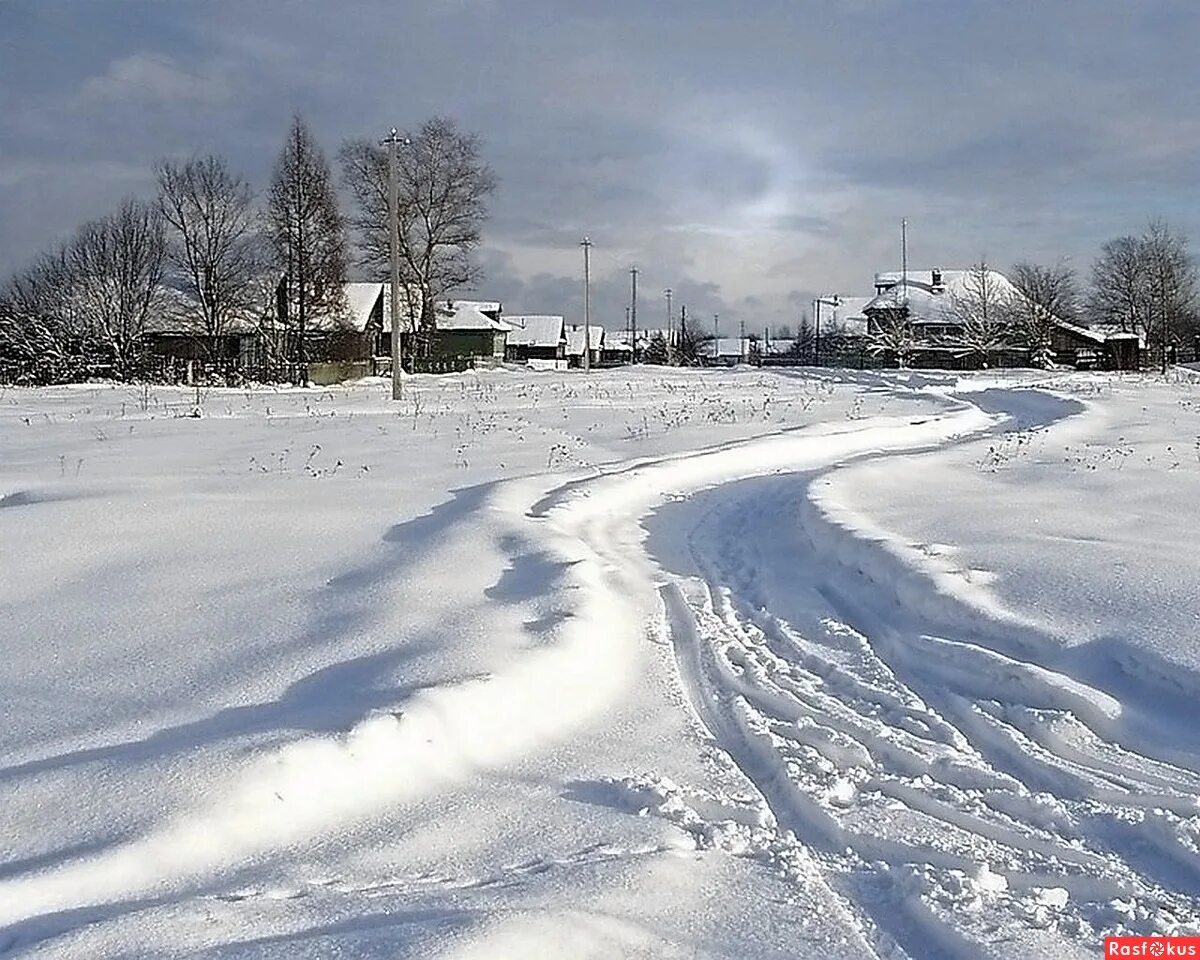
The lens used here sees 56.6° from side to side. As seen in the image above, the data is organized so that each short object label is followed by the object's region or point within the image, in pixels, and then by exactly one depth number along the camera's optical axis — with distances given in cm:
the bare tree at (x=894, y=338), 7475
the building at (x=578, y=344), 10801
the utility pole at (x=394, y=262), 2973
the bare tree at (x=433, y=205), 5181
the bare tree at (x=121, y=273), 5097
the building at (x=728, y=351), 12106
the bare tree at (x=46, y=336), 4081
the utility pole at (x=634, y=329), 10444
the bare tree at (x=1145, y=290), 8544
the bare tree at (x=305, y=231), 4409
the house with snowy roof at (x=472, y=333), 7369
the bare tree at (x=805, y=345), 10069
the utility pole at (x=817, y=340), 9206
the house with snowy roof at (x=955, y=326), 7175
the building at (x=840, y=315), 9750
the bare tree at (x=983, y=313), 7031
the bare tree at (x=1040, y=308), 7006
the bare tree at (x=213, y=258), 4684
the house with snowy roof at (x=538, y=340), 10338
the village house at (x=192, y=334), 4838
